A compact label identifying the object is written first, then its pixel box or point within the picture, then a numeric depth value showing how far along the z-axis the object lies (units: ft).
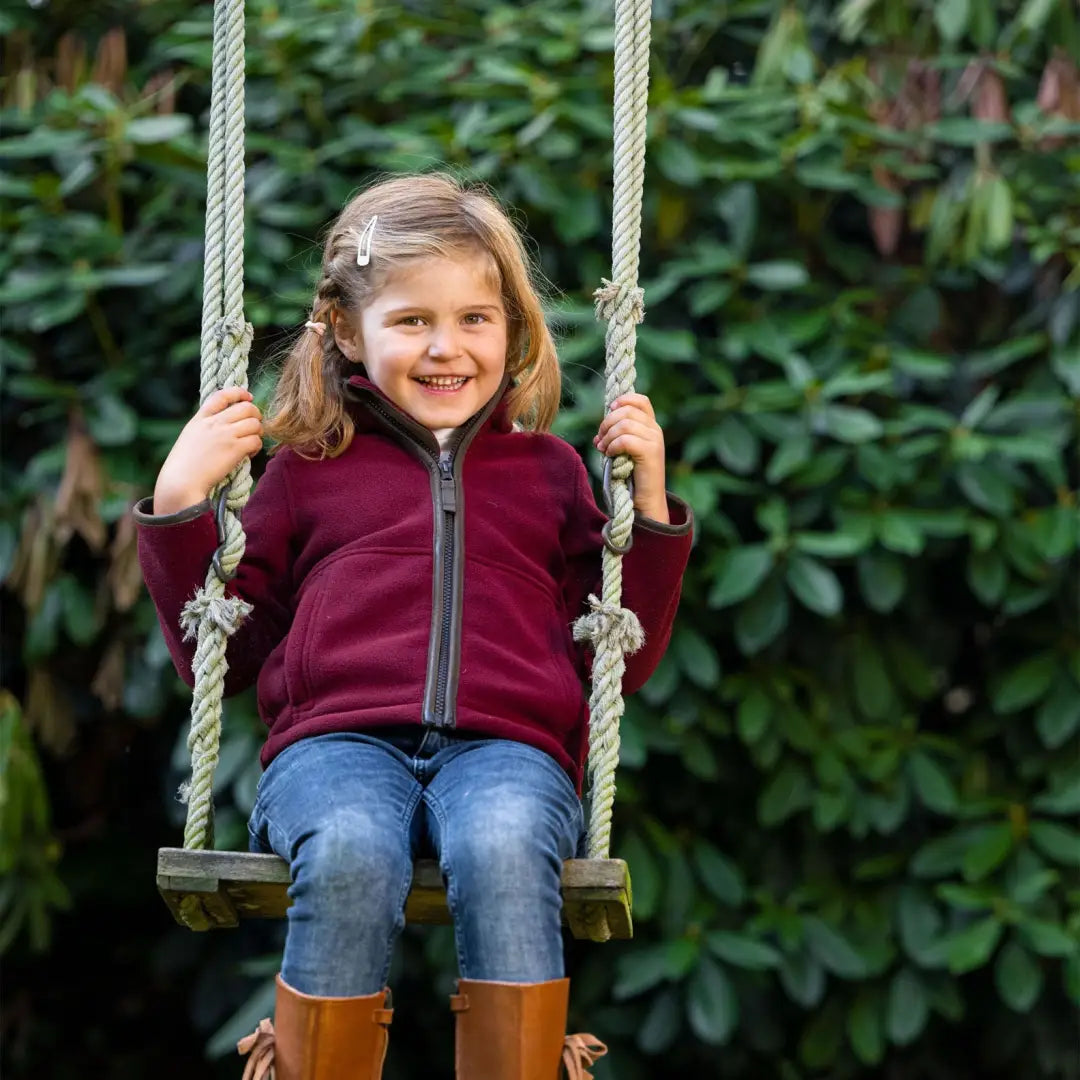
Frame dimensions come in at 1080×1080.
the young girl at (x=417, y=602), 12.08
